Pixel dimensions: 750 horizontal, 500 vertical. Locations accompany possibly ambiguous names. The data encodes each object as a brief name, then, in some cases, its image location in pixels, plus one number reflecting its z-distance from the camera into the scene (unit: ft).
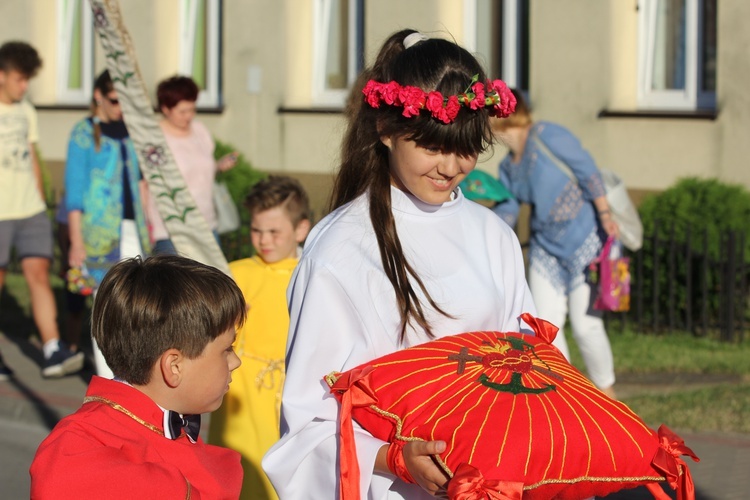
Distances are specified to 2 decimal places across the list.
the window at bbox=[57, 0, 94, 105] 95.77
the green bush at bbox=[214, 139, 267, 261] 70.44
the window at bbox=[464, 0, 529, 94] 73.13
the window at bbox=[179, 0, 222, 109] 86.84
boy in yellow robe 26.44
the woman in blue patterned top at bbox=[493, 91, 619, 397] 41.70
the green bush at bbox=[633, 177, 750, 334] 56.15
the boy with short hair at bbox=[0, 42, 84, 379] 46.38
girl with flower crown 16.37
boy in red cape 14.72
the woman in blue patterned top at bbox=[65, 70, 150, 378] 41.56
